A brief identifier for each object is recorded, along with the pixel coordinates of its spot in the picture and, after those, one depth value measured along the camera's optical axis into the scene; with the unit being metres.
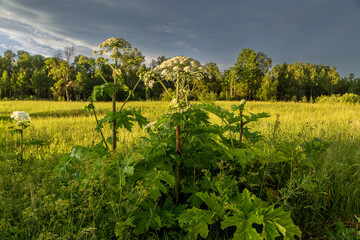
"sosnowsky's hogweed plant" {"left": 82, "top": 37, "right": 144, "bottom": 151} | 2.10
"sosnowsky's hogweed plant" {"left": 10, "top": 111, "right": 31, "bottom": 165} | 3.28
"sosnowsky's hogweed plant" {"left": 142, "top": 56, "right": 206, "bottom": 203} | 1.94
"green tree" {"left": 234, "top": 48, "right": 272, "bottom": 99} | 46.97
